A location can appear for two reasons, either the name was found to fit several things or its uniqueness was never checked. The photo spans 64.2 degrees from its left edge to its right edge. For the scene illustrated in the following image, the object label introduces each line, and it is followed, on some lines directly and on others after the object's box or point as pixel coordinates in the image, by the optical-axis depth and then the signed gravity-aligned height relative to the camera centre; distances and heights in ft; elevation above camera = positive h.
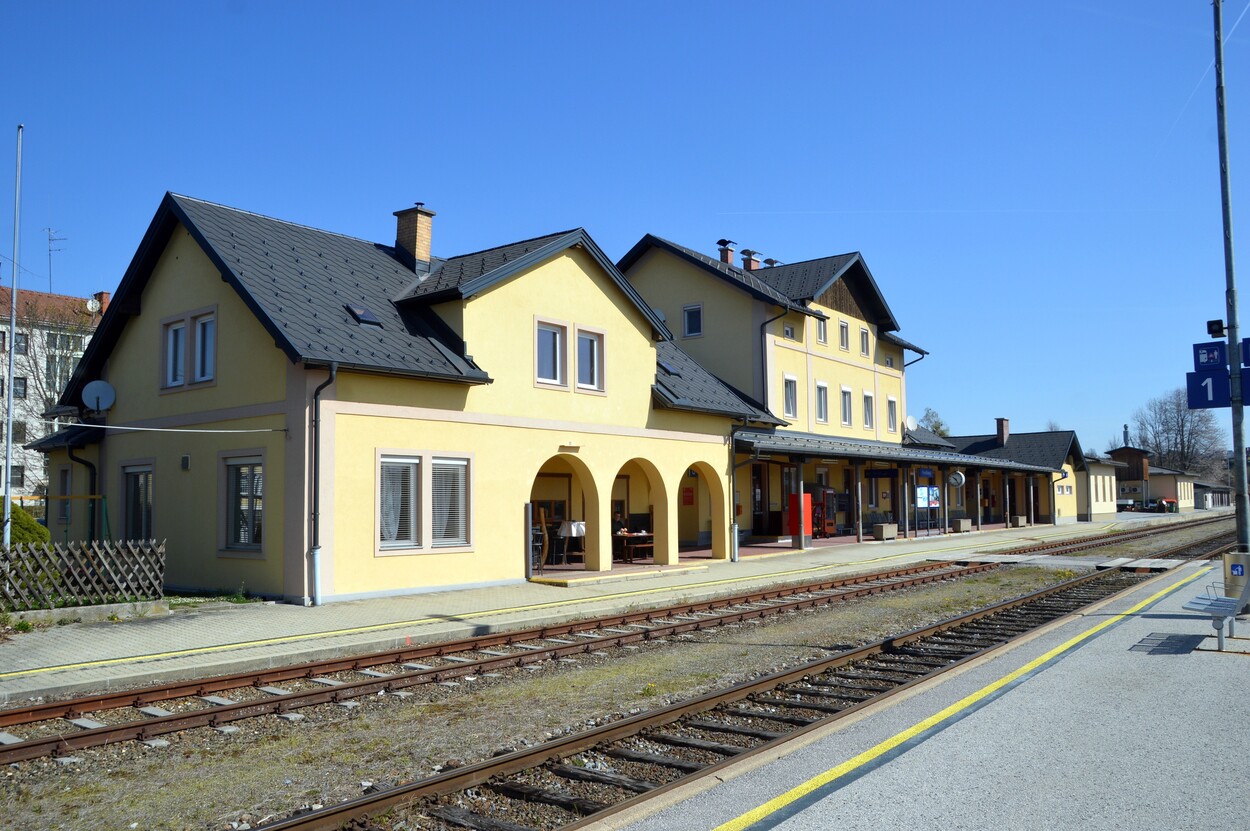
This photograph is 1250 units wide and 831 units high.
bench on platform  36.70 -5.93
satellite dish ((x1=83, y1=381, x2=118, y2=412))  63.41 +6.28
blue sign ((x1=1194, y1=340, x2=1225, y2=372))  45.80 +5.78
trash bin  42.37 -3.84
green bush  51.01 -1.84
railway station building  52.65 +4.66
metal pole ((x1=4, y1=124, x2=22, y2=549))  50.39 +5.41
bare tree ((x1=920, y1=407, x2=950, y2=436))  322.34 +20.53
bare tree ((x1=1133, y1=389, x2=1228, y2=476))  391.65 +17.01
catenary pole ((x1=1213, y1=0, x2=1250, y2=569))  44.55 +7.25
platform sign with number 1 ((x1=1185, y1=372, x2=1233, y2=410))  45.70 +4.23
